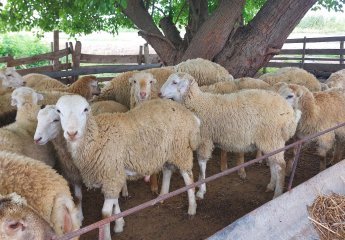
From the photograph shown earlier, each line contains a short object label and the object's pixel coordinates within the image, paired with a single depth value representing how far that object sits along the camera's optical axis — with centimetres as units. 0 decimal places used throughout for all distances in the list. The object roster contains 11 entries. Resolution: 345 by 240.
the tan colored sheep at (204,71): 625
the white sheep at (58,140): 364
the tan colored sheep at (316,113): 512
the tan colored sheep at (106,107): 504
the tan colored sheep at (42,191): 252
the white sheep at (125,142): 360
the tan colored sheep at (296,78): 664
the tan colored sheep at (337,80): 700
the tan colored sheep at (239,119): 456
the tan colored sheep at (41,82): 669
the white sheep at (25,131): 368
